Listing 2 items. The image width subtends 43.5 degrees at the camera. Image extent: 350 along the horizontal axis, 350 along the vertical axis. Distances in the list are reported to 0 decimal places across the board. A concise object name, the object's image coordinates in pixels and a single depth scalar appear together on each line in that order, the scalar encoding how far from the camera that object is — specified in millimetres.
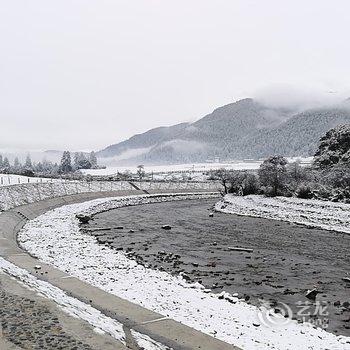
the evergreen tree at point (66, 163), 167250
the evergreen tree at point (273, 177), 58725
